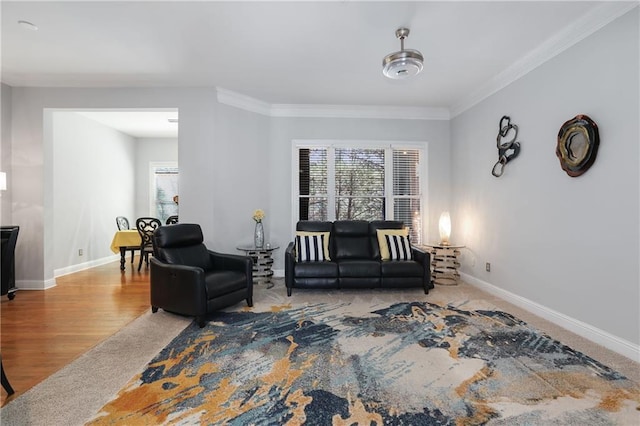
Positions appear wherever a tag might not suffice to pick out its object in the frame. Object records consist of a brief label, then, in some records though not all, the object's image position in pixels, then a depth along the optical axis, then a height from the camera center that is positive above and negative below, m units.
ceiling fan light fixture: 2.75 +1.37
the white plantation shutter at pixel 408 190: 5.34 +0.38
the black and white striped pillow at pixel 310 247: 4.26 -0.50
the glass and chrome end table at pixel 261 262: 4.39 -0.74
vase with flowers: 4.46 -0.27
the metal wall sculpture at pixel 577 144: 2.63 +0.61
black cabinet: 3.65 -0.48
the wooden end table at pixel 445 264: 4.64 -0.80
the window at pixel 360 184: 5.23 +0.49
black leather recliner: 3.04 -0.68
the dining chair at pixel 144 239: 5.52 -0.48
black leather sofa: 4.02 -0.81
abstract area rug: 1.72 -1.14
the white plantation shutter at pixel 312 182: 5.22 +0.52
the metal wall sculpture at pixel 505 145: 3.67 +0.82
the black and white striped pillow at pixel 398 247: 4.35 -0.51
